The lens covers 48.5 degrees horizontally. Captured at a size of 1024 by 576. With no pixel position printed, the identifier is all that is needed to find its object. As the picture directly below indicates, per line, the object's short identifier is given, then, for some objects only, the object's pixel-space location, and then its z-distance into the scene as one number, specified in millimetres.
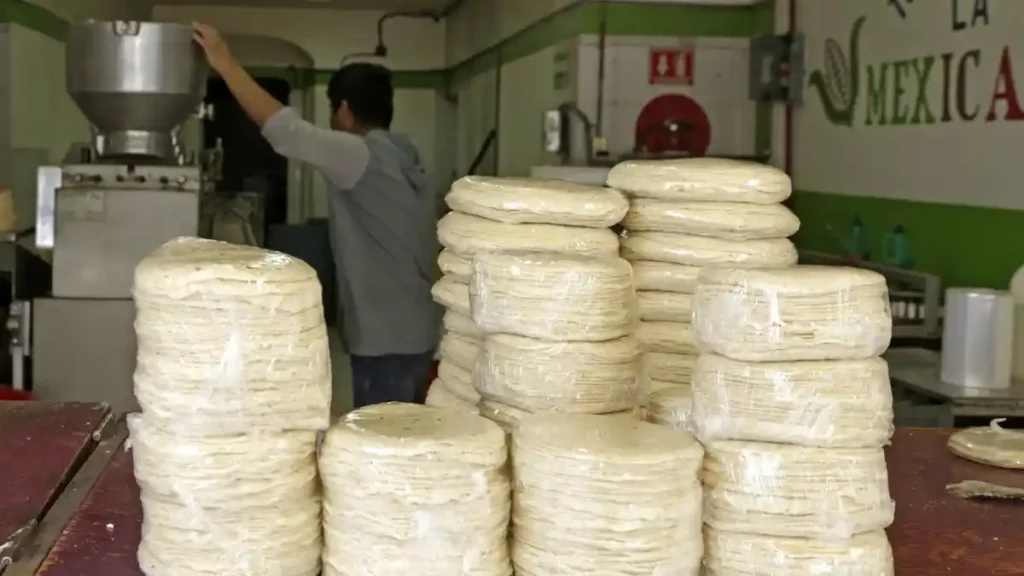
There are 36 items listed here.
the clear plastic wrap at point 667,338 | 1823
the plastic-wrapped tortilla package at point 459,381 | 1851
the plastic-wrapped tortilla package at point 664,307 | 1805
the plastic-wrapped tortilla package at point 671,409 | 1646
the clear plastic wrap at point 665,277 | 1785
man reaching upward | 3309
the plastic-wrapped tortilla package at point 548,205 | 1715
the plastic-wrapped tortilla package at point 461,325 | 1838
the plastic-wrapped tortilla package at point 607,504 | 1328
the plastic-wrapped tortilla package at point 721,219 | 1744
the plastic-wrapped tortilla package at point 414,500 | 1328
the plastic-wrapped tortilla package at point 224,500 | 1343
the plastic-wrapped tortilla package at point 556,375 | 1557
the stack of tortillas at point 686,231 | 1747
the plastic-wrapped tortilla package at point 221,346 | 1334
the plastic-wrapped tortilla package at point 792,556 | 1388
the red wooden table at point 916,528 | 1589
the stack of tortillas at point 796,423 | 1394
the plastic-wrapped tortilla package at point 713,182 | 1744
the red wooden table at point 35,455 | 1699
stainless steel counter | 3057
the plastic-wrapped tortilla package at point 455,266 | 1812
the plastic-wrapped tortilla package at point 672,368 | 1831
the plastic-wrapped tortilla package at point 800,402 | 1396
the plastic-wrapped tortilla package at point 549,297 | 1542
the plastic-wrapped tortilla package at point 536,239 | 1704
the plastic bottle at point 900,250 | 4074
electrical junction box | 5082
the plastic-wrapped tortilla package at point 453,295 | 1824
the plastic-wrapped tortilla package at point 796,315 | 1389
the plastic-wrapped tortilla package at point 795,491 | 1396
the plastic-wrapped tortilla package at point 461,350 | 1847
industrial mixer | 3715
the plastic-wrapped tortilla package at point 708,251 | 1753
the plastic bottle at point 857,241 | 4422
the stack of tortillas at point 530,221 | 1709
